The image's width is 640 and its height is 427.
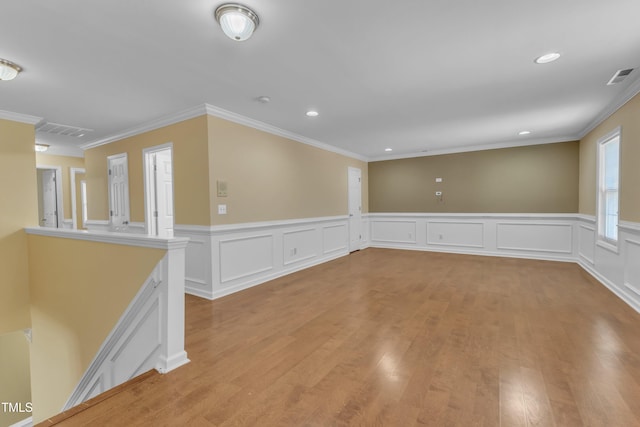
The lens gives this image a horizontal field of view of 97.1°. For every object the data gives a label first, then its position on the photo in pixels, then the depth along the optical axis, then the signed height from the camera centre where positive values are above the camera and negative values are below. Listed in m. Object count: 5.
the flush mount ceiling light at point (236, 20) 1.84 +1.25
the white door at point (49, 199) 6.46 +0.24
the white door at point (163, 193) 4.64 +0.24
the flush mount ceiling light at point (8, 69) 2.51 +1.27
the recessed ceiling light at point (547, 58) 2.52 +1.32
